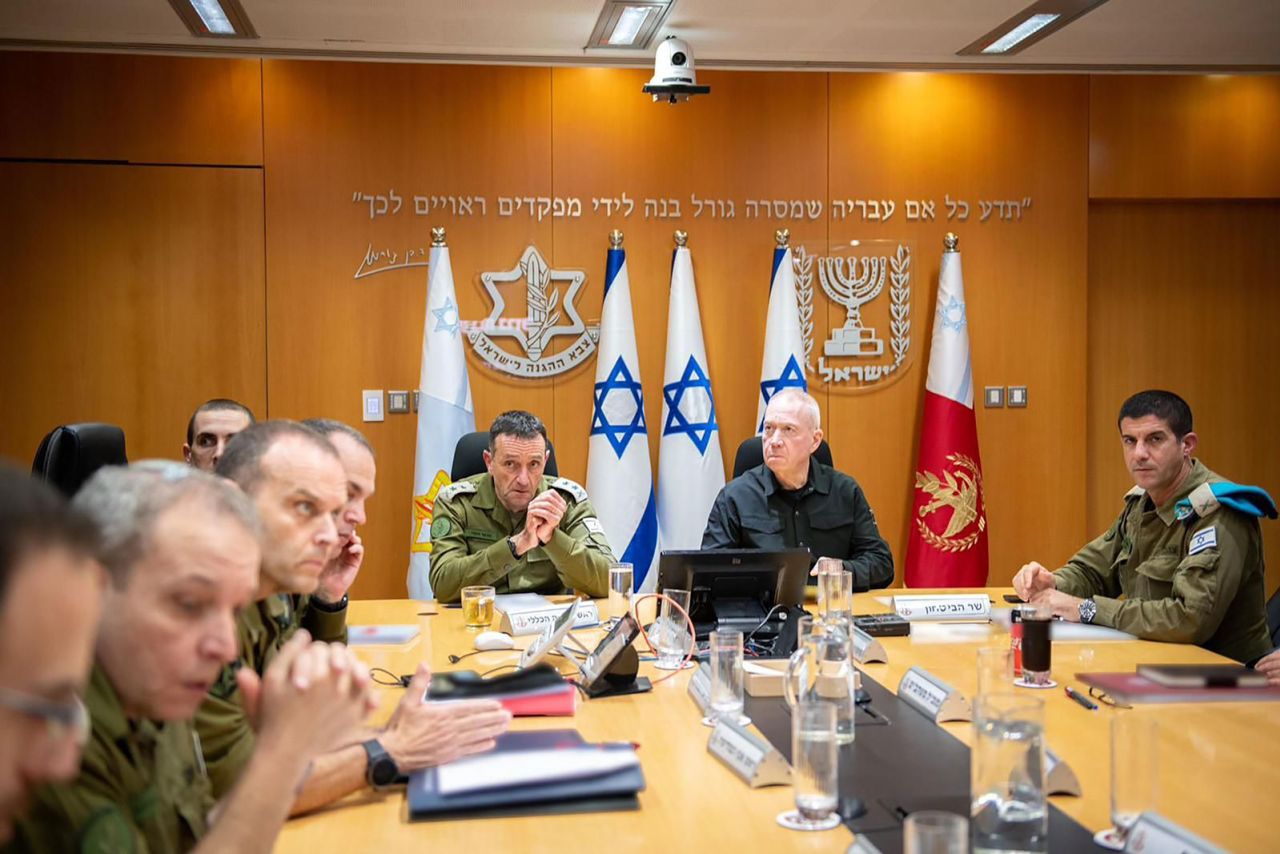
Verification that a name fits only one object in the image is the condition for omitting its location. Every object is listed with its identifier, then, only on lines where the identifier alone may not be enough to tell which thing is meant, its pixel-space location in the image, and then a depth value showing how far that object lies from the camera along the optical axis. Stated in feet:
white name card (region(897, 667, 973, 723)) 7.53
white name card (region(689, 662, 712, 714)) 7.89
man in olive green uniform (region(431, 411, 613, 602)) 12.19
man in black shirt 13.14
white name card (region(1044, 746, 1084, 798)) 6.12
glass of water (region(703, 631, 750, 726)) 7.70
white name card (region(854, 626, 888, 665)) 9.20
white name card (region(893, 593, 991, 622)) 10.83
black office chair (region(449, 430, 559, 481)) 14.03
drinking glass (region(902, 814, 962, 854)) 4.29
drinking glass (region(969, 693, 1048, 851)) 5.37
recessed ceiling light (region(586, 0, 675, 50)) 16.31
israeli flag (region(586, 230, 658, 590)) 18.52
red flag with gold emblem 19.25
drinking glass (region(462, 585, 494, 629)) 10.52
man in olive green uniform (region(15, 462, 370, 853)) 4.50
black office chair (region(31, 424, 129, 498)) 10.57
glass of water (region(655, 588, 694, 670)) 9.30
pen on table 7.84
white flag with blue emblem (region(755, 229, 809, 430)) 18.80
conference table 5.69
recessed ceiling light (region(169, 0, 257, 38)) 16.15
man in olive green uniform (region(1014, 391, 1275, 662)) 10.08
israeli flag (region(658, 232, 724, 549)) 18.76
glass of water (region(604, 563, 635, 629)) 10.60
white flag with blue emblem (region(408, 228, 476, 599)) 18.15
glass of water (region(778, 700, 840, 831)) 5.77
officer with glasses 3.03
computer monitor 9.86
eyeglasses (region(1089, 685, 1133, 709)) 7.89
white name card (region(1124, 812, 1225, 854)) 4.92
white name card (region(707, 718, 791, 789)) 6.37
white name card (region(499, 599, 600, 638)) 10.19
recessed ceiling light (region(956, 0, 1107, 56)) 16.69
